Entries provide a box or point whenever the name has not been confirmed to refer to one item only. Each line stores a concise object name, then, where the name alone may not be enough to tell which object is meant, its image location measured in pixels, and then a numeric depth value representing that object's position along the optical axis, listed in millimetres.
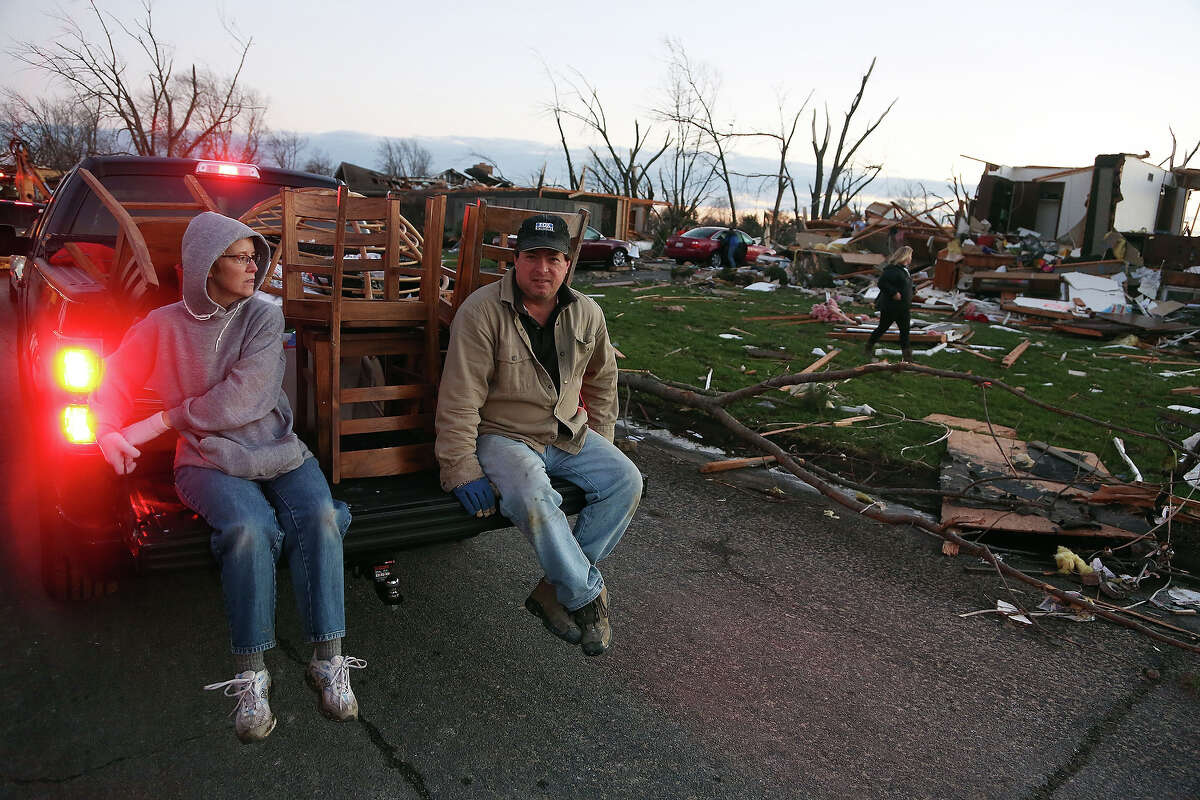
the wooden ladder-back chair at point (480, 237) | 3633
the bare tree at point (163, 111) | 26875
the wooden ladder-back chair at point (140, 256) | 3182
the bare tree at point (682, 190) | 42469
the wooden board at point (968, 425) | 7291
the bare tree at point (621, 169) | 49094
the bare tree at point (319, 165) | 64456
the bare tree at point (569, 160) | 49812
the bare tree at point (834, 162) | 45812
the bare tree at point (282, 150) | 63688
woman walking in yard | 12039
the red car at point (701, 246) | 27219
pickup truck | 2732
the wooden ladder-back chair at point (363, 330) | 3271
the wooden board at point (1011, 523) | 4973
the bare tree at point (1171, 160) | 29612
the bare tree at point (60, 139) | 49406
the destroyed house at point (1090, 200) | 25672
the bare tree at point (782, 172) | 45375
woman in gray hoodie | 2607
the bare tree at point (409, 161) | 74188
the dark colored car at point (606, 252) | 25719
